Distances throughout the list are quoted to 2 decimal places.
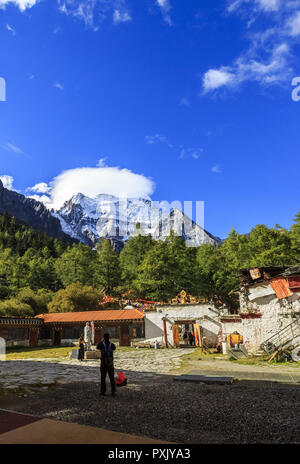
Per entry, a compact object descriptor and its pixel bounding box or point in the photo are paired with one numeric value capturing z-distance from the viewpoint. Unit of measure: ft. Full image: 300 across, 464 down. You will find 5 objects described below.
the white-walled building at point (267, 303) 54.90
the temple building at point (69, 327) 95.35
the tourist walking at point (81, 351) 59.31
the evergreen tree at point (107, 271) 157.48
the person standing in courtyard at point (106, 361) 28.37
